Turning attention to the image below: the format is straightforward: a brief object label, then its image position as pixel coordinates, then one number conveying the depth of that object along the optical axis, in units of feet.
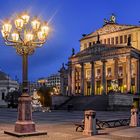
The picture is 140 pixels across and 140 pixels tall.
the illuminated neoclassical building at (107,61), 186.59
